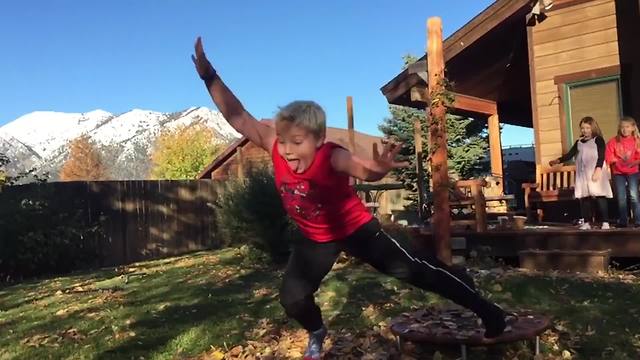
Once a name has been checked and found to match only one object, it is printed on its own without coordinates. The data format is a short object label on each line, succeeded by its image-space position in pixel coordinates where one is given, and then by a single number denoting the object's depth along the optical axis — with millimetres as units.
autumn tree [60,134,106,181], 74125
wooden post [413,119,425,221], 11031
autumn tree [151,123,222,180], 60531
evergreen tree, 28016
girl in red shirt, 7969
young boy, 3523
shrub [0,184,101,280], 12703
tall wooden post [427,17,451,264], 7465
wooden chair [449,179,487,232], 8617
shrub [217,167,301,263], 10055
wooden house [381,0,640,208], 10109
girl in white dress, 8203
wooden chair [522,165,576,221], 10070
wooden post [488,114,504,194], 12930
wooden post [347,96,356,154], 15972
